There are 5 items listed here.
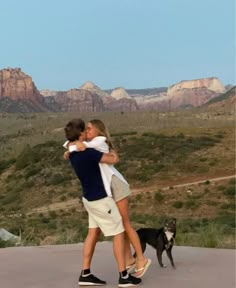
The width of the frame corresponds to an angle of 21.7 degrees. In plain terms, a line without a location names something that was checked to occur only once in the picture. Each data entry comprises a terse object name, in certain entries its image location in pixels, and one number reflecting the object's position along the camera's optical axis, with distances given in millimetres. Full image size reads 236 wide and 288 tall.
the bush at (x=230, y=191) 29773
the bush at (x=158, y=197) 30439
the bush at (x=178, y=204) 28812
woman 5766
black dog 6598
